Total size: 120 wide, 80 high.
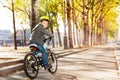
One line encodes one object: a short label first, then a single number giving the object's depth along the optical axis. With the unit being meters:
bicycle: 9.05
